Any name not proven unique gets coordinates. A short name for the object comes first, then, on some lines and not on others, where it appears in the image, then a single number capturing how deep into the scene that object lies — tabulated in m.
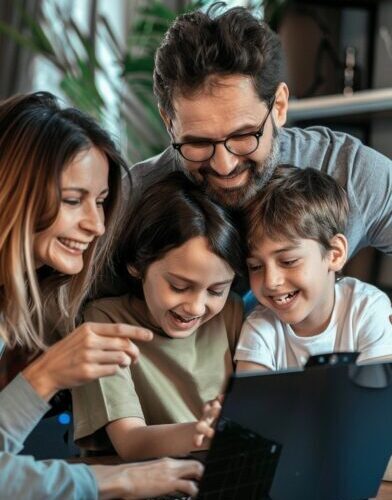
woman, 1.07
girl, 1.29
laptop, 1.01
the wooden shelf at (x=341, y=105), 2.30
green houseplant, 2.56
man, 1.41
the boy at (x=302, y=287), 1.36
